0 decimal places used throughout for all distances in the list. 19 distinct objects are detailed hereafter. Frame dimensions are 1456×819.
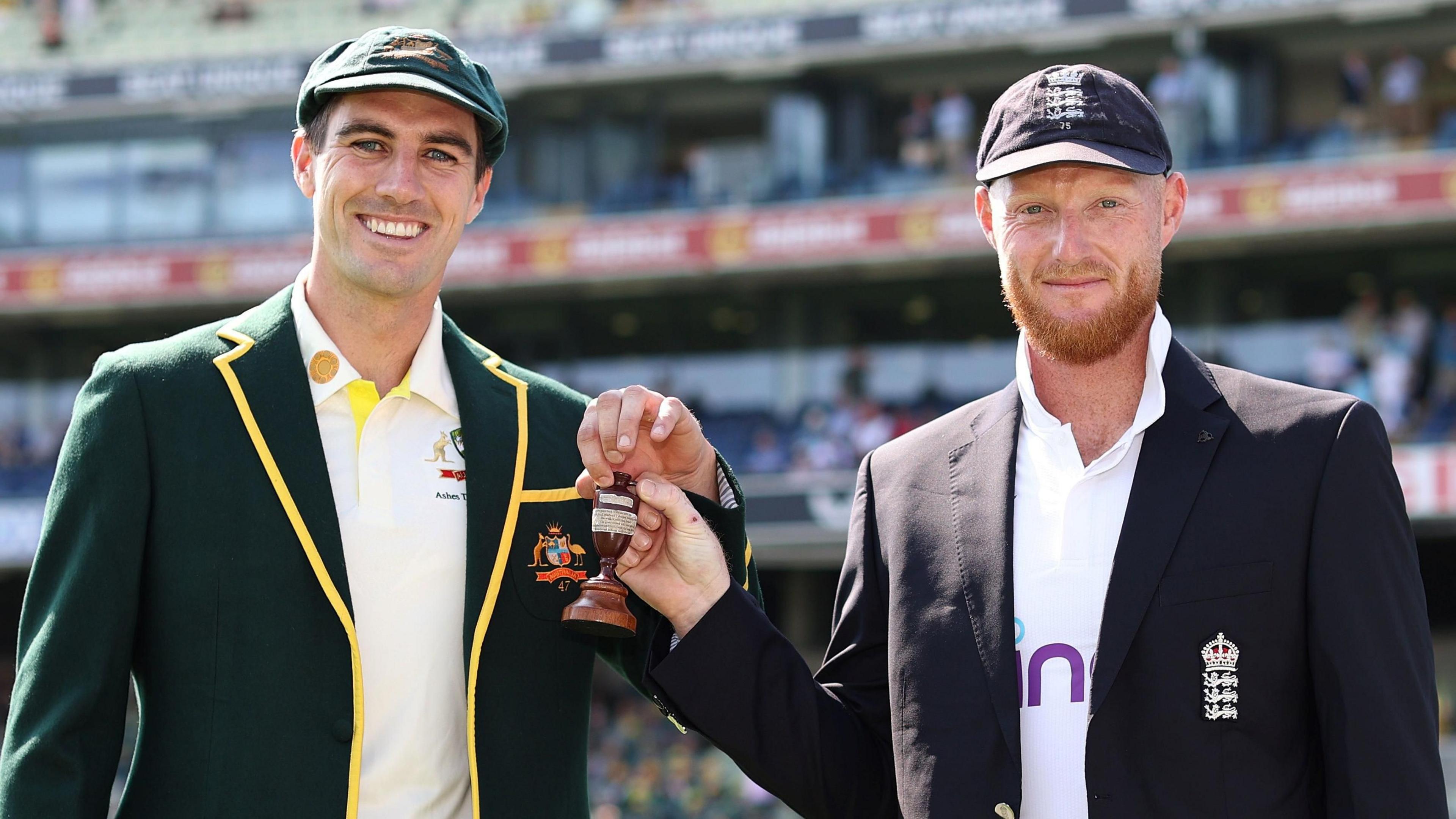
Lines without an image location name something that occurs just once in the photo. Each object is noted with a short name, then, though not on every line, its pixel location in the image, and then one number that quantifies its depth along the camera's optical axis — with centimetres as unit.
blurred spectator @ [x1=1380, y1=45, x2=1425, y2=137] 2147
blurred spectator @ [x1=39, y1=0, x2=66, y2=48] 2978
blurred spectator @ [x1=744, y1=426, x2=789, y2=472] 2239
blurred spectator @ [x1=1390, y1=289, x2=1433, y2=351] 1969
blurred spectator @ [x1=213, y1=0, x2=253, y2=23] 2997
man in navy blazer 281
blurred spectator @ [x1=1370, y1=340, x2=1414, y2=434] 1905
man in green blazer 290
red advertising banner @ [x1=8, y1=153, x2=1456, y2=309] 2070
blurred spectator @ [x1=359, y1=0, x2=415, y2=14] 2873
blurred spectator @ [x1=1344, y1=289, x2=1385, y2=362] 2019
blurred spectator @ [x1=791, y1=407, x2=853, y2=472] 2152
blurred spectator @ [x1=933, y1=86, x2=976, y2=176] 2333
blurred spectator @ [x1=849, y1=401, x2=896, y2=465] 2136
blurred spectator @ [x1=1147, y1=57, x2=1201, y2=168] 2180
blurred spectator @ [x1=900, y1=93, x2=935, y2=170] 2361
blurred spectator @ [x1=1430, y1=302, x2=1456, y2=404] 1933
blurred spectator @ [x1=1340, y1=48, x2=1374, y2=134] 2125
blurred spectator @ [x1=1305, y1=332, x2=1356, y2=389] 1964
